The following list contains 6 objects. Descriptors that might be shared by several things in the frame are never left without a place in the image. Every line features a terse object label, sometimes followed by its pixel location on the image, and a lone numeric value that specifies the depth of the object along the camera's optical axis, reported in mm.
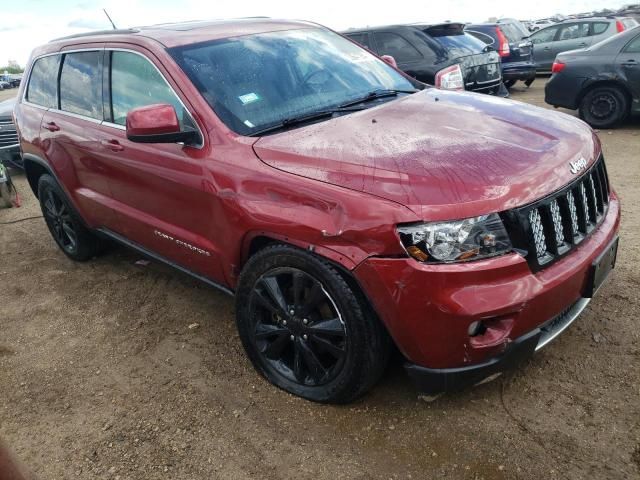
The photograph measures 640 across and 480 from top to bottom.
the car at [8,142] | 8383
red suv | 2133
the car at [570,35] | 12703
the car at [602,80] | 7480
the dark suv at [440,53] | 7730
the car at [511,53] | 11773
